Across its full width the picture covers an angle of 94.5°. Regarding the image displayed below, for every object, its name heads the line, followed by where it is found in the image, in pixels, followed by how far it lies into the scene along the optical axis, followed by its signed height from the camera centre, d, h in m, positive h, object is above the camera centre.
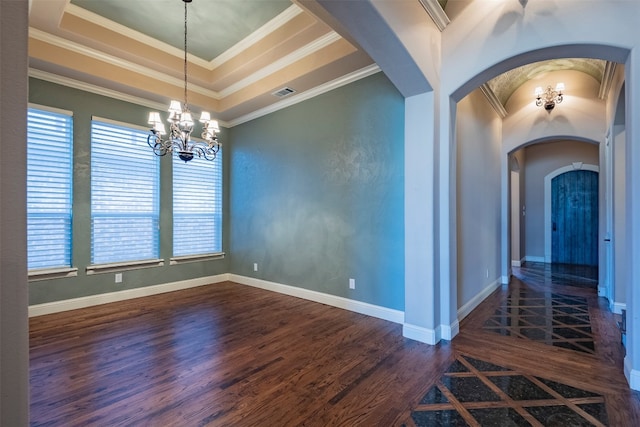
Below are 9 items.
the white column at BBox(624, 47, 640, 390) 2.09 +0.00
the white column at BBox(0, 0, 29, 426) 0.67 -0.01
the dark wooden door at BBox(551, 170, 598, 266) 7.15 -0.01
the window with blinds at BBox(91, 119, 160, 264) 4.16 +0.31
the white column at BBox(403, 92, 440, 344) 2.89 -0.03
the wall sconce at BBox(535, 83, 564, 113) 4.81 +1.98
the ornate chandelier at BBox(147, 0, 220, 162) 3.22 +0.98
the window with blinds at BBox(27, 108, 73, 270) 3.64 +0.35
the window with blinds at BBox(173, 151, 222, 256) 4.99 +0.17
